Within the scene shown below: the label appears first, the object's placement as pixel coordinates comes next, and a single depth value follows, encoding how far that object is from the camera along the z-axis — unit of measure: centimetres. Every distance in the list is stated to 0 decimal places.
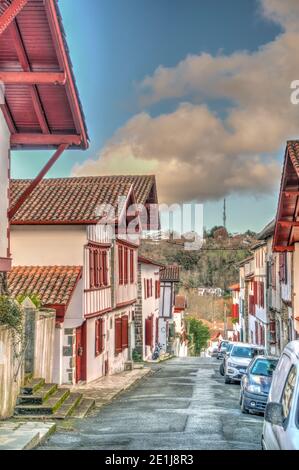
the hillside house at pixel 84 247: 2216
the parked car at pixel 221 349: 4318
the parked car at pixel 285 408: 586
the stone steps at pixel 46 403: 1320
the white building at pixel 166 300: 5075
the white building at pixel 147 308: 3728
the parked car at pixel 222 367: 2595
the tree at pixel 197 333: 7162
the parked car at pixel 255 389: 1537
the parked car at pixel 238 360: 2423
